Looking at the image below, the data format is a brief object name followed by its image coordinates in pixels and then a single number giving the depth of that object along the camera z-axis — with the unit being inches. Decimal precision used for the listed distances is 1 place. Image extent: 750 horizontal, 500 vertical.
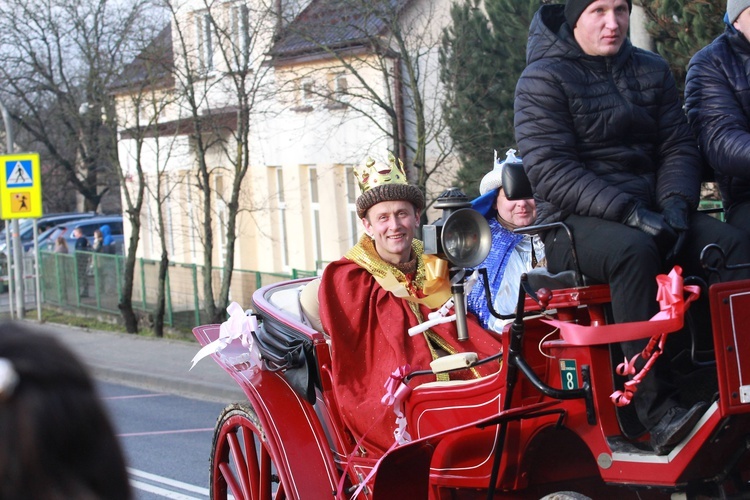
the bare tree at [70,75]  681.6
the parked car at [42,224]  1244.3
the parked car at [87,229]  1080.8
